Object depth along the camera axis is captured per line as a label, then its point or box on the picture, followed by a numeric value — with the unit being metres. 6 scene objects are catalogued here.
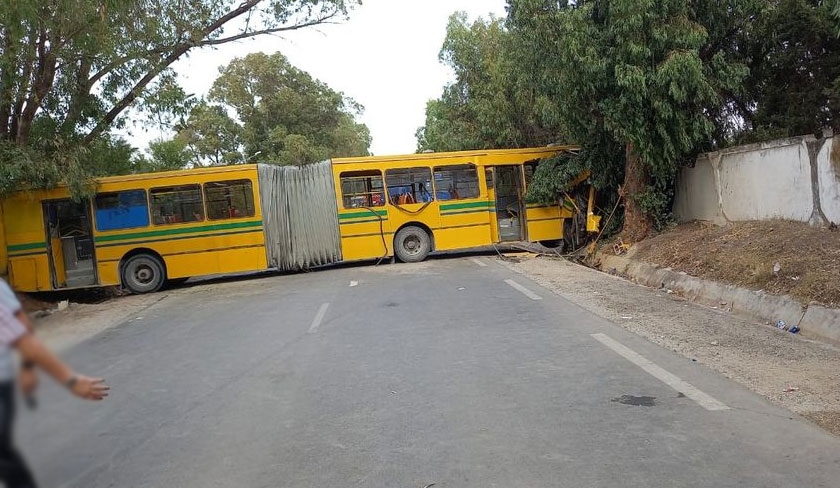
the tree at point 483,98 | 23.34
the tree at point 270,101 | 42.38
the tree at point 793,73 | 14.20
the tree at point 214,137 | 41.94
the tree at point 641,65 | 12.19
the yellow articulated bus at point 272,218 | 16.00
